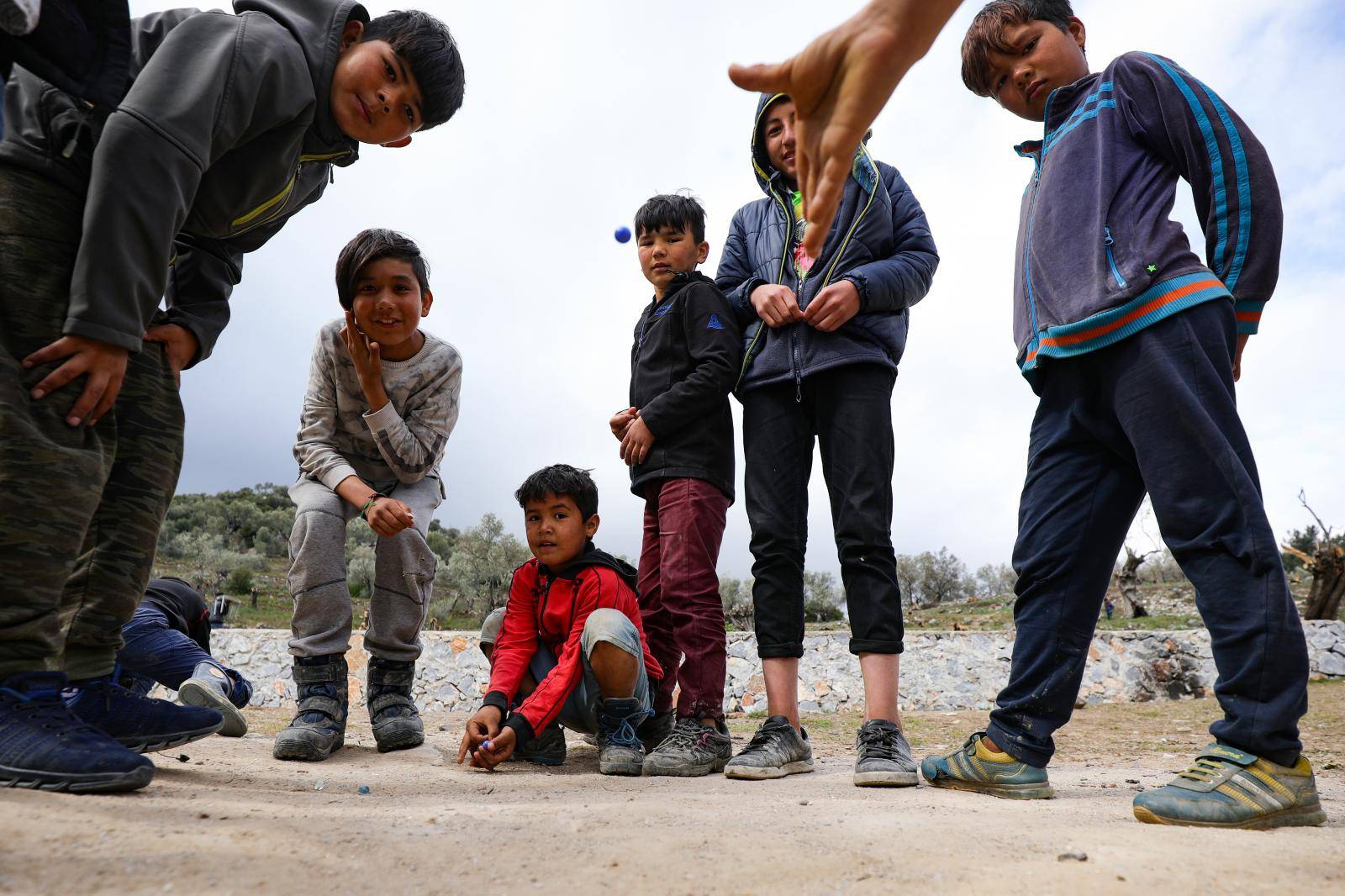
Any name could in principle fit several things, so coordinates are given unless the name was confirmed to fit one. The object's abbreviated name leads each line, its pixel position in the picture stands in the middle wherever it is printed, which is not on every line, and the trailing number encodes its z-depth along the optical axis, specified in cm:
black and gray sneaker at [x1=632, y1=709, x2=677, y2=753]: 304
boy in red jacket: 265
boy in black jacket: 273
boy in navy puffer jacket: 249
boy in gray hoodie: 157
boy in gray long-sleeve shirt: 289
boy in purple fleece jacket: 169
